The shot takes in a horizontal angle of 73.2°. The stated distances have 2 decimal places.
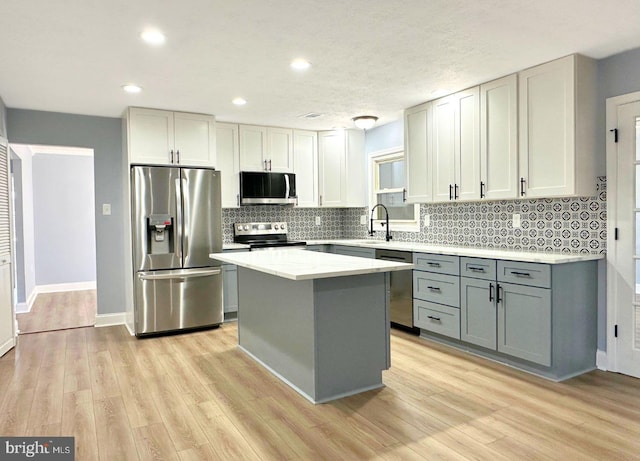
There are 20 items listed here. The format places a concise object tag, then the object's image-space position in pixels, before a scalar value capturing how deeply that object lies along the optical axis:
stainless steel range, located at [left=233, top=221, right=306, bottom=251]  5.28
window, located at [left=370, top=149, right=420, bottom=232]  5.28
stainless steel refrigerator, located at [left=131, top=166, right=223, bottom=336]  4.45
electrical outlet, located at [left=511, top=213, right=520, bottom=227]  3.90
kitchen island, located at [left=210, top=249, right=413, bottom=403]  2.74
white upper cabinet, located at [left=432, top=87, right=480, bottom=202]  3.93
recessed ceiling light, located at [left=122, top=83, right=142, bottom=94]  3.75
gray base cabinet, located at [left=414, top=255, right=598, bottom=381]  3.08
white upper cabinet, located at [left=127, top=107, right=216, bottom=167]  4.51
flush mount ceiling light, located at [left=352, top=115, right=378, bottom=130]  4.73
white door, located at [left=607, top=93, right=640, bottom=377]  3.08
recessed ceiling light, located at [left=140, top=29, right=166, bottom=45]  2.68
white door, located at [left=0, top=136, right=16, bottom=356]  3.96
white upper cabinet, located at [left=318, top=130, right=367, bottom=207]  5.84
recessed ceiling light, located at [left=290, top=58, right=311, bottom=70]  3.23
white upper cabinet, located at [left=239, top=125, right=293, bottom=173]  5.39
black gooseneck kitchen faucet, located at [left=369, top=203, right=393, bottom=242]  5.32
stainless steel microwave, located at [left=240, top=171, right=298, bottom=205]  5.32
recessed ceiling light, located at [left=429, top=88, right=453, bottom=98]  4.04
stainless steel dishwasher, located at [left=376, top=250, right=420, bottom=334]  4.30
